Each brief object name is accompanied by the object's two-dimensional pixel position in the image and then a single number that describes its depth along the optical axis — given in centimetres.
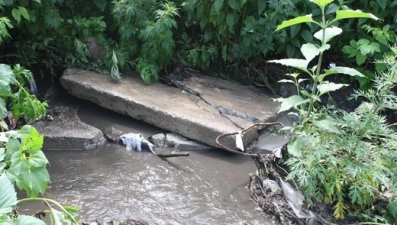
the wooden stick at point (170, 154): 363
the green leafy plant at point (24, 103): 313
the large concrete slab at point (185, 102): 384
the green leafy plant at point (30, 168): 195
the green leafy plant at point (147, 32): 435
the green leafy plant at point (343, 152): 264
